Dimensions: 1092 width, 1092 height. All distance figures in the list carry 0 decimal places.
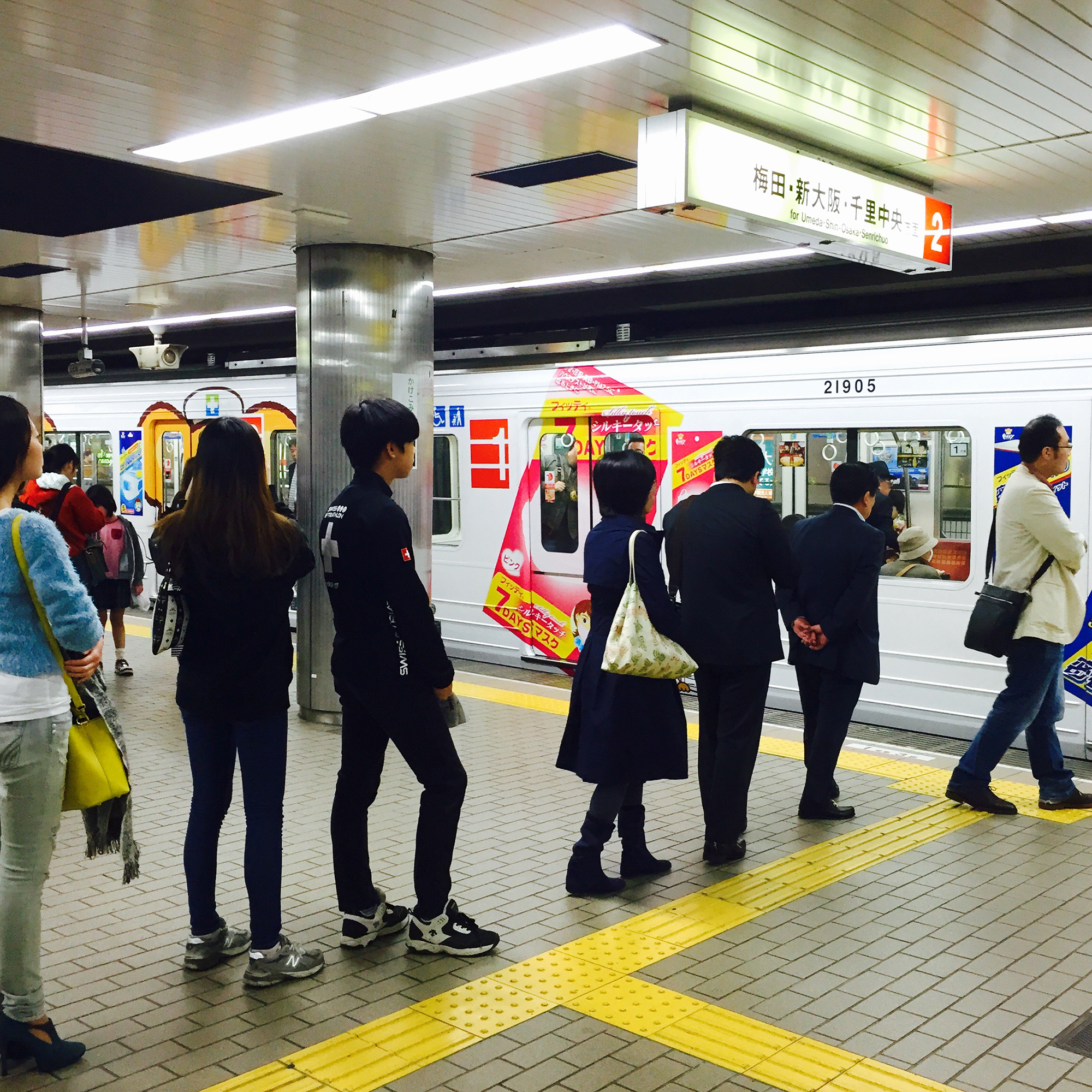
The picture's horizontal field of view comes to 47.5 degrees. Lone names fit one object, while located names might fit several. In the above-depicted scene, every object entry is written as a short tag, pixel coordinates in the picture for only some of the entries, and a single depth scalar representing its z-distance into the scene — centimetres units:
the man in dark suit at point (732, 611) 508
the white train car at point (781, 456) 739
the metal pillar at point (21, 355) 1108
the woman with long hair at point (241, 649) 383
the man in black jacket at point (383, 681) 399
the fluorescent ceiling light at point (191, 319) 1217
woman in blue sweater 332
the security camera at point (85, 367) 1150
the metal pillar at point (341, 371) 779
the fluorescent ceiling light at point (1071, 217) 721
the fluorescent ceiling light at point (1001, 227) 744
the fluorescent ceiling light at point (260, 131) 502
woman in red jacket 852
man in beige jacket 577
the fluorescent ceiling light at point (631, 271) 856
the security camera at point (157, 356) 1284
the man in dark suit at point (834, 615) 573
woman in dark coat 468
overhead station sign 464
